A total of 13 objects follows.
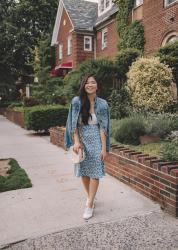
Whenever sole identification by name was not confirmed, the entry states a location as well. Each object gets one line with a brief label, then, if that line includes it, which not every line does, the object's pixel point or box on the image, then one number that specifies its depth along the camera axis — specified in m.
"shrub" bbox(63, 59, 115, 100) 13.40
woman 4.39
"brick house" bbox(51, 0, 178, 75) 16.11
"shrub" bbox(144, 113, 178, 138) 7.69
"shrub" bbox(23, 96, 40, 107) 18.27
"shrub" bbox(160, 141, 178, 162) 5.09
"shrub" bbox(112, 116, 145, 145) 7.55
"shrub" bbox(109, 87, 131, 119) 11.72
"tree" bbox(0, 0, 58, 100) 30.33
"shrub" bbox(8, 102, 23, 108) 23.45
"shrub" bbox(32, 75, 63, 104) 18.70
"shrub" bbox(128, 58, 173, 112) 10.96
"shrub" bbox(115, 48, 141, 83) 14.17
